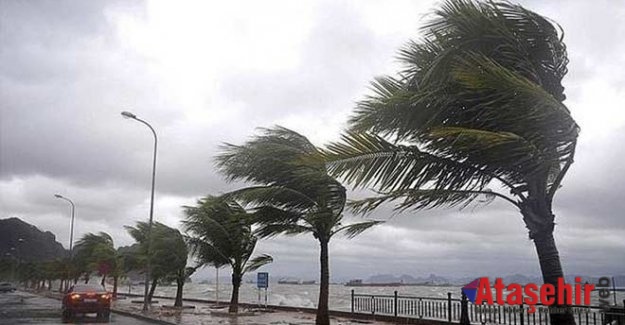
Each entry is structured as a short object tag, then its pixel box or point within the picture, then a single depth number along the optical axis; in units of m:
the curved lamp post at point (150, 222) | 28.75
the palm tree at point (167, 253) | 32.69
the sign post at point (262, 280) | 27.68
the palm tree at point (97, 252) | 50.75
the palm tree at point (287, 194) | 17.27
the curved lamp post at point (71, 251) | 56.74
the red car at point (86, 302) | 26.19
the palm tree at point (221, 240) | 26.23
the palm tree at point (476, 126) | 8.91
